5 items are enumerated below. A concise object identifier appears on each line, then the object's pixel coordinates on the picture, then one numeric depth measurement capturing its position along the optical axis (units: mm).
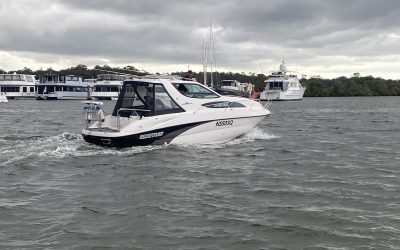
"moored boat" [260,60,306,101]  106188
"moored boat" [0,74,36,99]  106625
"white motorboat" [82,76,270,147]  16125
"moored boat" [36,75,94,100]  108000
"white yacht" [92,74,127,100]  103131
